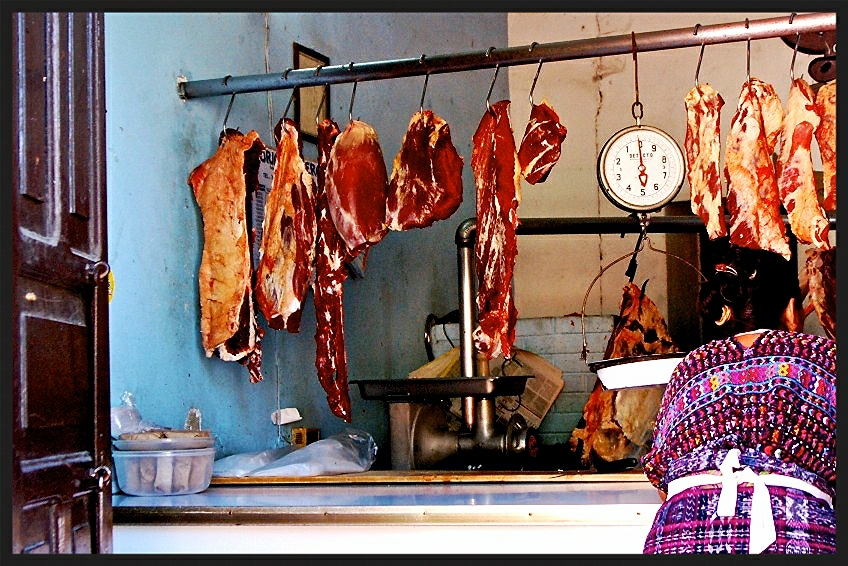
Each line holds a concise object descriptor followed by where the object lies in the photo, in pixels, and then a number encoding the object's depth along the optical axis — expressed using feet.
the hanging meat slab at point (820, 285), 16.47
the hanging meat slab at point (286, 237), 13.82
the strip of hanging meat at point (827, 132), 12.63
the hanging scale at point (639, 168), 14.03
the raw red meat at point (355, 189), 13.98
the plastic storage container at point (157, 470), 11.44
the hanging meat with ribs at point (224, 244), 13.57
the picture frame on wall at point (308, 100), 16.28
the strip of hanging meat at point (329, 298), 14.16
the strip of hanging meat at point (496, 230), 13.60
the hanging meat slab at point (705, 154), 13.30
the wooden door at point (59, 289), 7.95
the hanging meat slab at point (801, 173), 12.86
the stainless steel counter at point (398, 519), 9.99
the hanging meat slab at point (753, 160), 13.11
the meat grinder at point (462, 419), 15.05
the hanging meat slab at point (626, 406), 16.24
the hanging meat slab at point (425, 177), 13.85
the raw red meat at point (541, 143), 13.58
